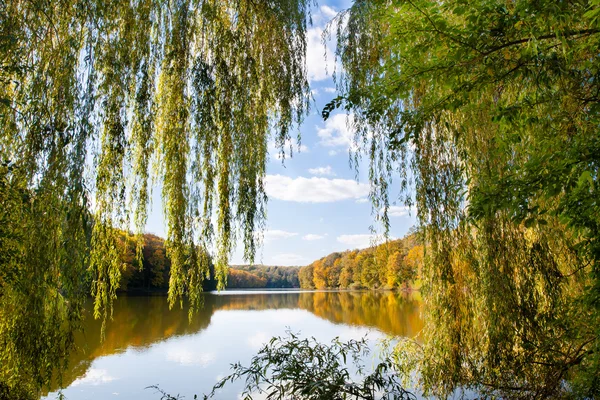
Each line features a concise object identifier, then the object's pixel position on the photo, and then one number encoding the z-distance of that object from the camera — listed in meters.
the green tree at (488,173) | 1.90
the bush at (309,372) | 2.22
